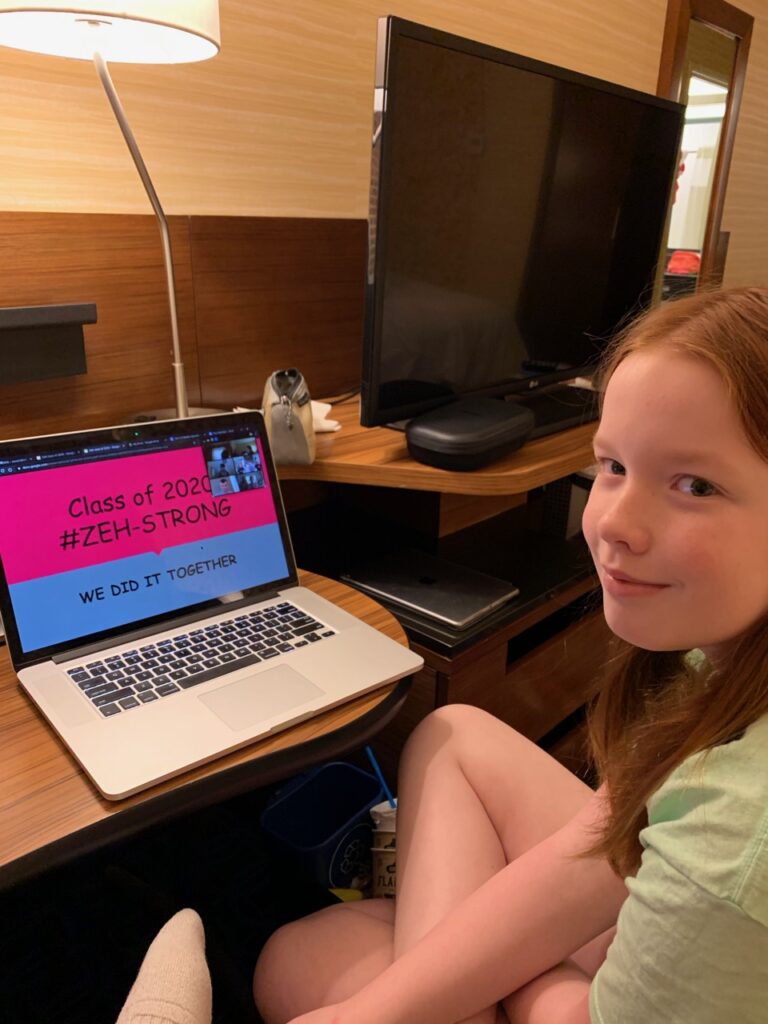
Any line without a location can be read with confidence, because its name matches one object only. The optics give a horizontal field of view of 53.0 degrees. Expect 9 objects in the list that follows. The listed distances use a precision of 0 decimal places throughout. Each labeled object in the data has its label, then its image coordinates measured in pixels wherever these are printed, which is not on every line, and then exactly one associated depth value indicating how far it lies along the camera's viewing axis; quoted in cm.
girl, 53
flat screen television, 107
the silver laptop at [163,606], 75
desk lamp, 81
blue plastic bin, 117
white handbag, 108
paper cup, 115
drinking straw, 125
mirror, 225
